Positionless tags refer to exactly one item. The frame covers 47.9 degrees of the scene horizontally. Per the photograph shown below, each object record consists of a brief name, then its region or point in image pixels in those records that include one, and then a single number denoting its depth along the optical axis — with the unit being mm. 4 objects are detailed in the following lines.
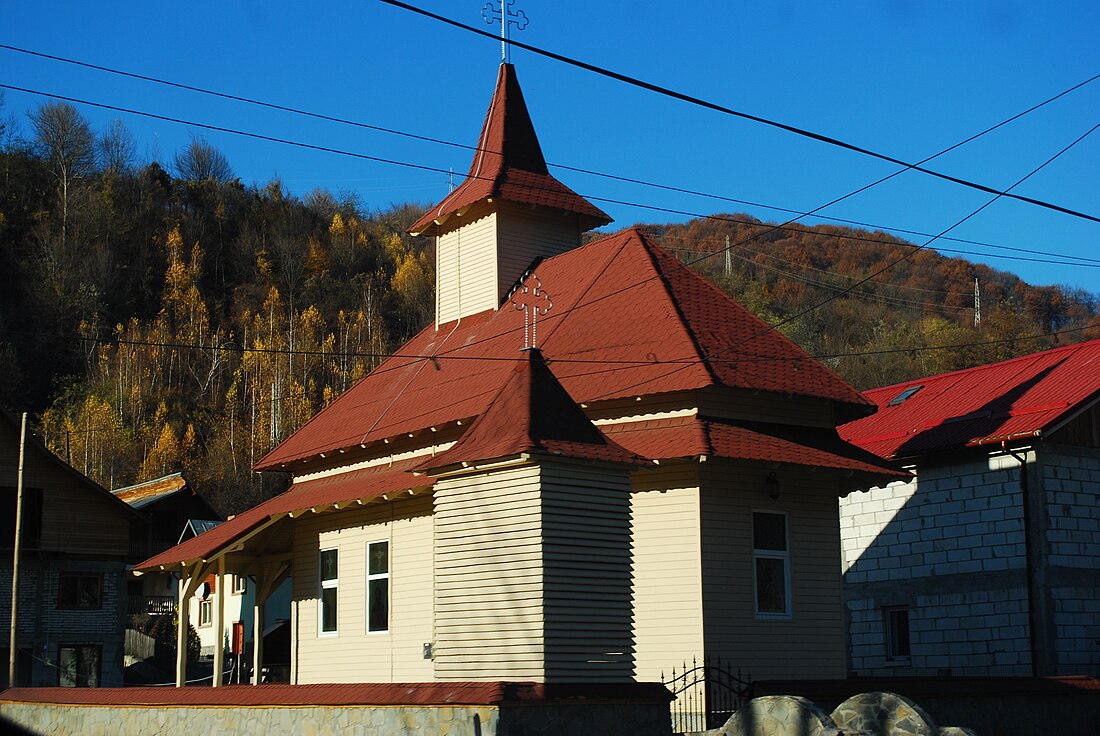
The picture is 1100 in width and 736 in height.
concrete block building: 23594
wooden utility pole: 33625
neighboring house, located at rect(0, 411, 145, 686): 40156
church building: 14141
